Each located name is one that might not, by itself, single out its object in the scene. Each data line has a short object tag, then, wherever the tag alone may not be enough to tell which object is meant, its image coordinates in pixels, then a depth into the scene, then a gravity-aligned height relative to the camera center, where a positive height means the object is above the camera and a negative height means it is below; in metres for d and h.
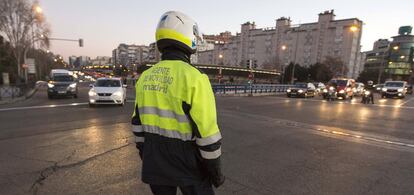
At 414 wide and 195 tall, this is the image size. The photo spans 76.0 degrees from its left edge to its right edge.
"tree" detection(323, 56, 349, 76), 73.38 +3.55
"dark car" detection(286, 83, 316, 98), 28.88 -1.56
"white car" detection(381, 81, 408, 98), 29.44 -1.02
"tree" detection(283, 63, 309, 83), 76.88 +0.53
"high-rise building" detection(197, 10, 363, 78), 90.44 +12.98
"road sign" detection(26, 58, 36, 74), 39.09 +0.04
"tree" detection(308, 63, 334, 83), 72.81 +1.17
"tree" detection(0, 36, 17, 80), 49.73 +0.98
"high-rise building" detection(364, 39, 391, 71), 118.62 +10.12
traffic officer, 1.96 -0.39
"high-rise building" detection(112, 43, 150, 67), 178.23 +10.23
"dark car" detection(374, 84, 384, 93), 43.81 -1.44
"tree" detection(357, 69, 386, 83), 89.75 +1.04
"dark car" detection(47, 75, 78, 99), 18.31 -1.49
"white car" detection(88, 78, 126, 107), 13.77 -1.36
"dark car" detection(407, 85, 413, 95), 43.66 -1.52
